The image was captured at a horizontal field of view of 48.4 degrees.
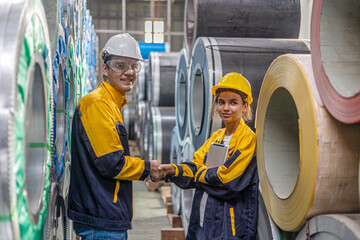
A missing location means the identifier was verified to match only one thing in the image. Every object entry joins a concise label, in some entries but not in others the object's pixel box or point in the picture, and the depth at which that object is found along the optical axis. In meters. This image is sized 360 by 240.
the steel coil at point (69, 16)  2.25
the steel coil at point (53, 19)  1.79
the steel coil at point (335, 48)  1.30
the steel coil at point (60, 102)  1.92
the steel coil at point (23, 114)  0.91
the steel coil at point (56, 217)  1.66
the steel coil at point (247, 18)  3.11
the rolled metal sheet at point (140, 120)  7.93
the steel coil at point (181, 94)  4.04
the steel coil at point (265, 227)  1.86
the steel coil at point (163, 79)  5.71
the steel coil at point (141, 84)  7.82
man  2.07
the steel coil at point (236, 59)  2.71
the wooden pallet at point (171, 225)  3.68
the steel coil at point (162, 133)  5.54
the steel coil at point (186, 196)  3.58
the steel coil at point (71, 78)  2.44
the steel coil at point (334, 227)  1.21
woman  2.13
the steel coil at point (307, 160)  1.37
